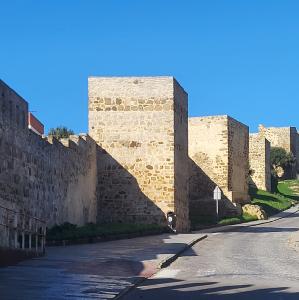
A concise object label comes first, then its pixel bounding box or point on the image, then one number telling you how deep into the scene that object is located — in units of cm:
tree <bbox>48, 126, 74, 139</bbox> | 5378
